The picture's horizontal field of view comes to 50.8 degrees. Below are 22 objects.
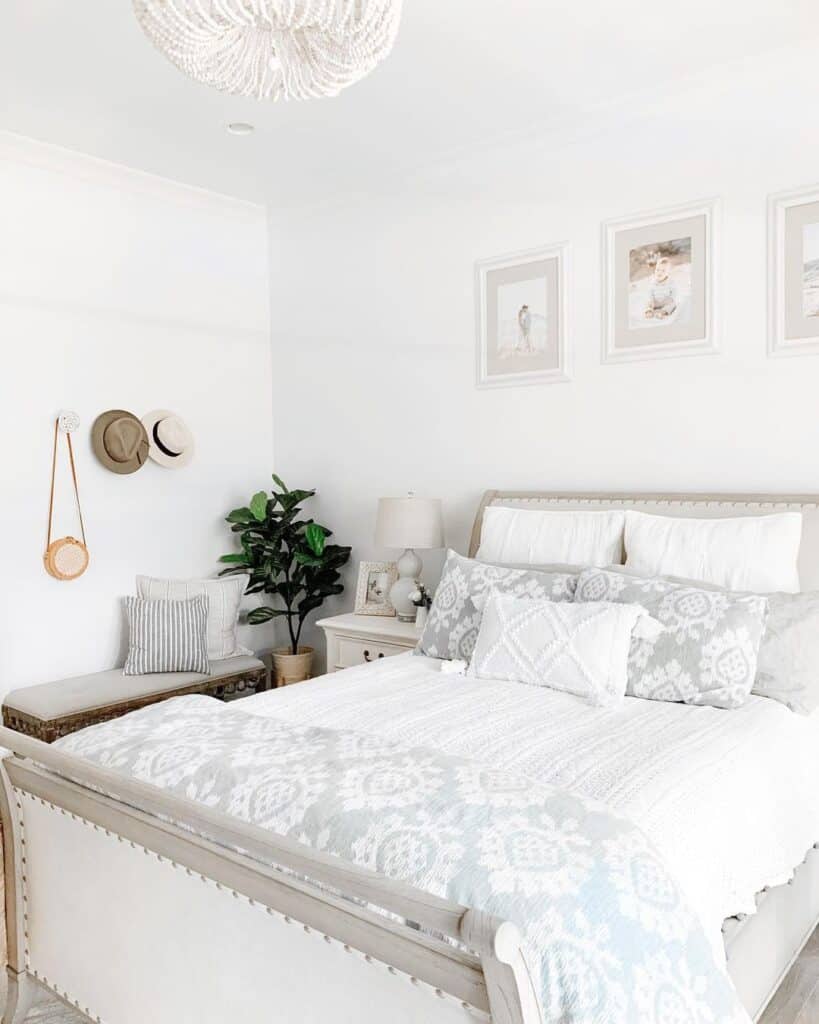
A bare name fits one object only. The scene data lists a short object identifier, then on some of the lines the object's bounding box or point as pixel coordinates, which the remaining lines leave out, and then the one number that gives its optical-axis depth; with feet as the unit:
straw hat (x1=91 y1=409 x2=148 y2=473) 12.58
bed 4.15
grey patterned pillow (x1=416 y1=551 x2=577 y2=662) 9.25
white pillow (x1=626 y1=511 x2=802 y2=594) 8.79
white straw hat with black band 13.28
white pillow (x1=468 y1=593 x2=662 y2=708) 7.93
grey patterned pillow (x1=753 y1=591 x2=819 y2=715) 7.85
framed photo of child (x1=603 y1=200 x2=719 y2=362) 10.20
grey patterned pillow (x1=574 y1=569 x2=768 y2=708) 7.61
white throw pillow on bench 13.02
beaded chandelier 5.28
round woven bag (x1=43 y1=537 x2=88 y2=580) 12.02
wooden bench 10.74
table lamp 11.85
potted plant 13.74
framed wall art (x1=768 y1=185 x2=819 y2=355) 9.45
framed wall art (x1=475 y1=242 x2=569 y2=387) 11.52
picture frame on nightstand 12.92
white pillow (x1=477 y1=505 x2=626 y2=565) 10.01
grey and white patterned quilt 4.12
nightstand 11.55
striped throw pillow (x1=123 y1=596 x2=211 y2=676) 12.19
